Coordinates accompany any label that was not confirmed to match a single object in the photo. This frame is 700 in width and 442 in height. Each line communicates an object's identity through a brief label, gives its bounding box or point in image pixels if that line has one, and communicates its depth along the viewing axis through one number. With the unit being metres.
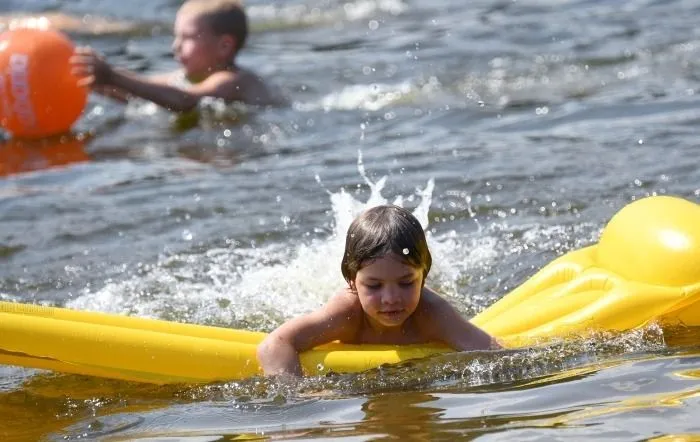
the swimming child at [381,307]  8.73
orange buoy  16.25
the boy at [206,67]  17.94
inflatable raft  8.78
